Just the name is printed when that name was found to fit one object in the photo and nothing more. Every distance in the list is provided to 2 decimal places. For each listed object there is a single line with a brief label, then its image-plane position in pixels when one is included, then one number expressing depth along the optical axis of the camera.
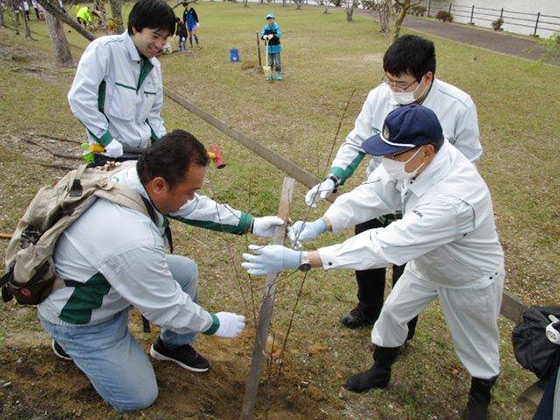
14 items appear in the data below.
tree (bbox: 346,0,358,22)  27.05
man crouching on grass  2.05
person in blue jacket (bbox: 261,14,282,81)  12.09
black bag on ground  1.92
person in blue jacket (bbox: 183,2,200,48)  17.05
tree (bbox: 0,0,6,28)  20.48
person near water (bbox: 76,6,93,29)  19.39
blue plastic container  14.79
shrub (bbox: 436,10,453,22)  27.80
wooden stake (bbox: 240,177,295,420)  2.46
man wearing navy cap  2.15
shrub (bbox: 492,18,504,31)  24.11
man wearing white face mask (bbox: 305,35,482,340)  2.74
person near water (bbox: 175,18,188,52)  16.44
